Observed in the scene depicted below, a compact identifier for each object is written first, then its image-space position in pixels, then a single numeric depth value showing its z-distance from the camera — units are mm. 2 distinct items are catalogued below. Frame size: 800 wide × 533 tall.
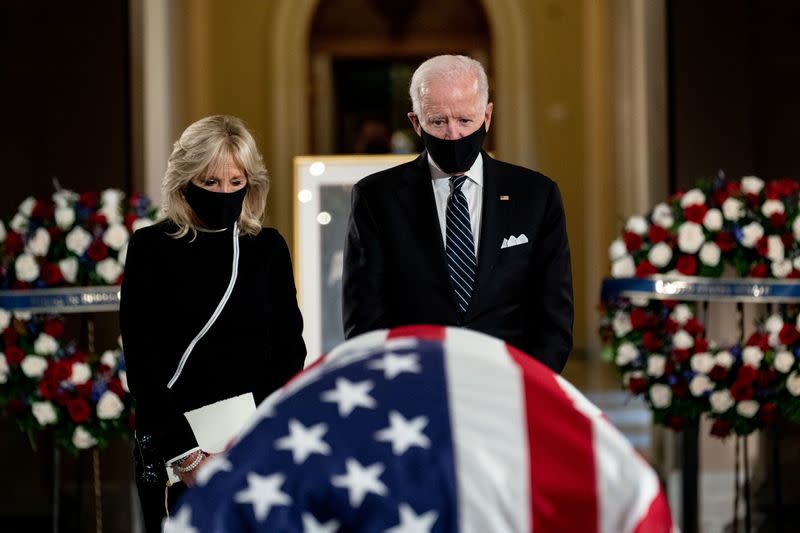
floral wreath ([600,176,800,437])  10719
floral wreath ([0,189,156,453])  10336
